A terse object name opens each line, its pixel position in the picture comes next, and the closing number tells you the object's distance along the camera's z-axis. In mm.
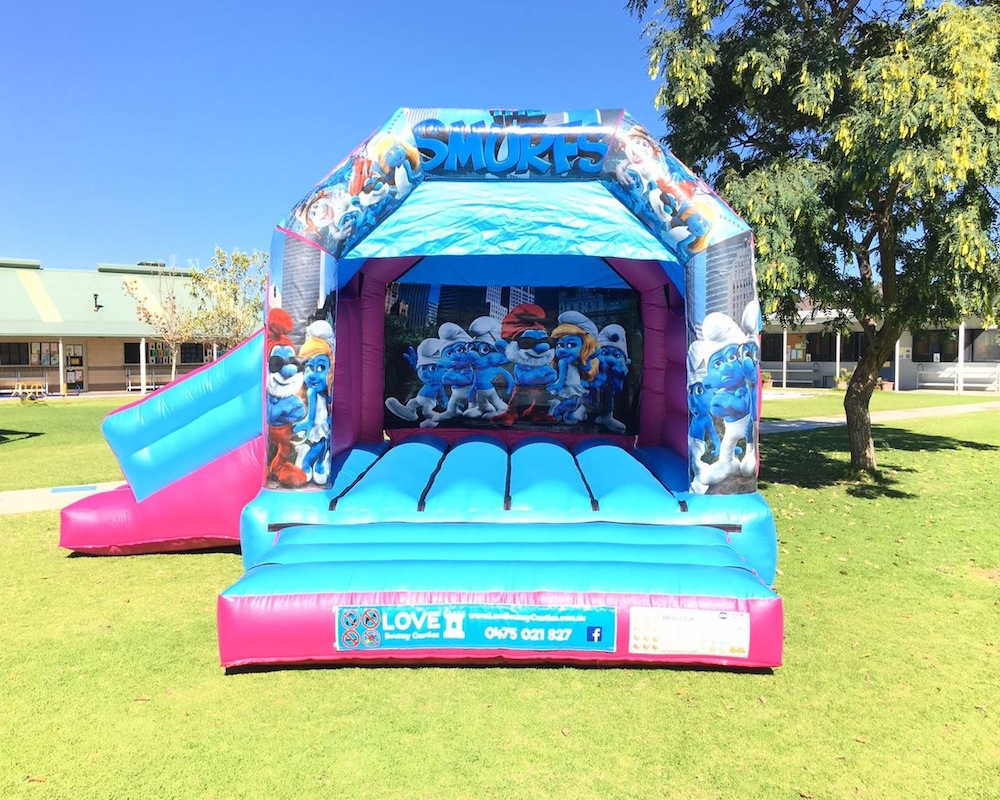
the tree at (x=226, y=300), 27000
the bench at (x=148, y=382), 26422
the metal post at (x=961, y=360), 22875
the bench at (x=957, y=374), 23156
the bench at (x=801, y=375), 27906
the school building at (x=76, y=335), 24172
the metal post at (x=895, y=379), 25172
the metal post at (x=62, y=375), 24278
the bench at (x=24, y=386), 23969
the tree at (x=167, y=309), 25766
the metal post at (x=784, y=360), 26812
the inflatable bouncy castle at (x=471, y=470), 3514
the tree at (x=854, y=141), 5691
